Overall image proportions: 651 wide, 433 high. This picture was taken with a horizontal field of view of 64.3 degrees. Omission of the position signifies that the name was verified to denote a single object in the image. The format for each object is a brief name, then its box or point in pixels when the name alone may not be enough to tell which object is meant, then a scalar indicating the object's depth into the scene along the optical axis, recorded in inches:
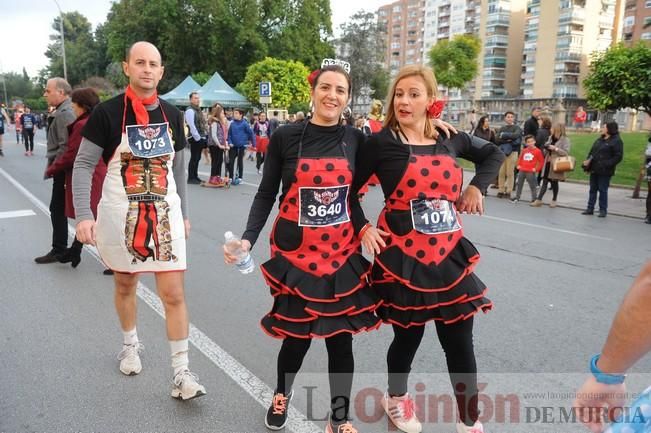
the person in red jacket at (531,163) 458.0
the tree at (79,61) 2805.1
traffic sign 871.7
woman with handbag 453.1
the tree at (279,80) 1408.7
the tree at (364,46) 2915.8
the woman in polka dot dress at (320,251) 100.0
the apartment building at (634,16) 2566.4
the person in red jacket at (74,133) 196.7
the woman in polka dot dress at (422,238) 101.0
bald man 117.0
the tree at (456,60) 2812.5
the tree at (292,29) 1736.0
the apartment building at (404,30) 5108.3
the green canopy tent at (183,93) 1192.8
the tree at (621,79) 457.1
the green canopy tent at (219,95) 1171.3
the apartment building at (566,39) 2972.4
